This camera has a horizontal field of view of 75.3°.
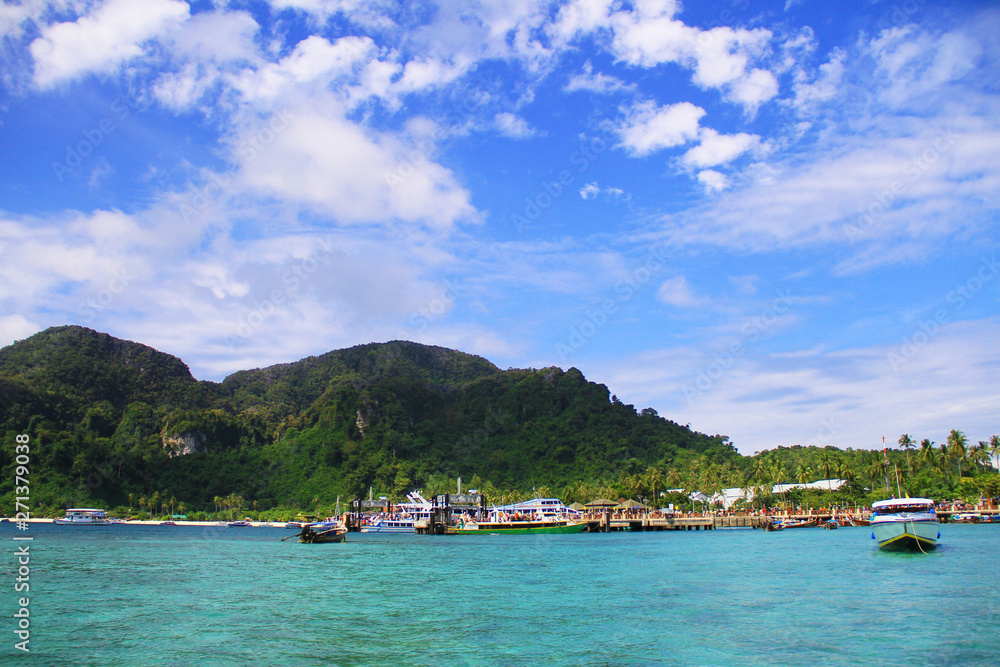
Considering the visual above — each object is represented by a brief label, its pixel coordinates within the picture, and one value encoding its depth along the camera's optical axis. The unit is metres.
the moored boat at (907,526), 42.97
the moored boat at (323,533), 73.44
